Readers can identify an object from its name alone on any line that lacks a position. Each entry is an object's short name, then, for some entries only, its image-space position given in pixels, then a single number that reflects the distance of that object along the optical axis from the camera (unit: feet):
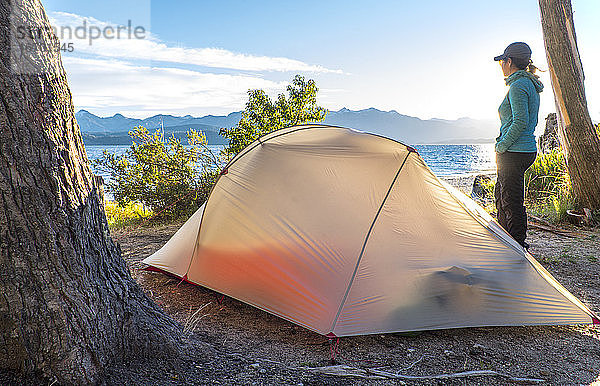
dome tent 10.94
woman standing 15.14
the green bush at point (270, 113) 30.19
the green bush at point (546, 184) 27.04
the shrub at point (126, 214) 29.17
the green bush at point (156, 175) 28.99
